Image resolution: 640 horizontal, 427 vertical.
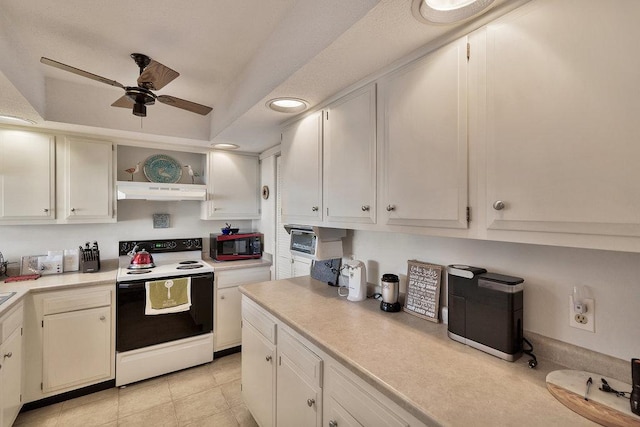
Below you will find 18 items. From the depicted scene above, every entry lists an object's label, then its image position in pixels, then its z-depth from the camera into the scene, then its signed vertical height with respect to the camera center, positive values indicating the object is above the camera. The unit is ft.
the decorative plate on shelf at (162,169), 10.27 +1.57
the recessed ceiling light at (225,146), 10.13 +2.39
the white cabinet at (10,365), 5.95 -3.39
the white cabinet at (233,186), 10.84 +1.01
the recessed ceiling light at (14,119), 7.11 +2.37
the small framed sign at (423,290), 5.02 -1.41
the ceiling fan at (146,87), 5.00 +2.44
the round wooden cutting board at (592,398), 2.65 -1.88
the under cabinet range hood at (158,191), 8.84 +0.68
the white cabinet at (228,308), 9.79 -3.30
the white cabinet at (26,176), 7.83 +1.00
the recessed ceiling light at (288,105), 6.16 +2.39
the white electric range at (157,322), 8.29 -3.35
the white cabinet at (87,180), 8.53 +0.96
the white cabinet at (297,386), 3.56 -2.72
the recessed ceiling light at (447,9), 3.32 +2.40
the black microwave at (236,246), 10.81 -1.31
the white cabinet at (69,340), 7.35 -3.43
